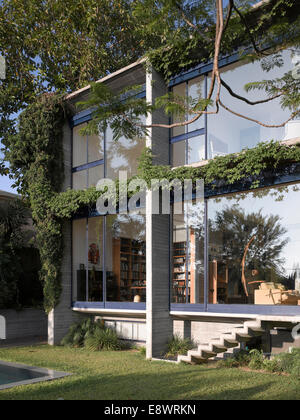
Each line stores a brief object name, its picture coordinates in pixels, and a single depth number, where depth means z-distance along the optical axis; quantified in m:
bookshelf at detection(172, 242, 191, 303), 10.87
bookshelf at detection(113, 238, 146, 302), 12.40
